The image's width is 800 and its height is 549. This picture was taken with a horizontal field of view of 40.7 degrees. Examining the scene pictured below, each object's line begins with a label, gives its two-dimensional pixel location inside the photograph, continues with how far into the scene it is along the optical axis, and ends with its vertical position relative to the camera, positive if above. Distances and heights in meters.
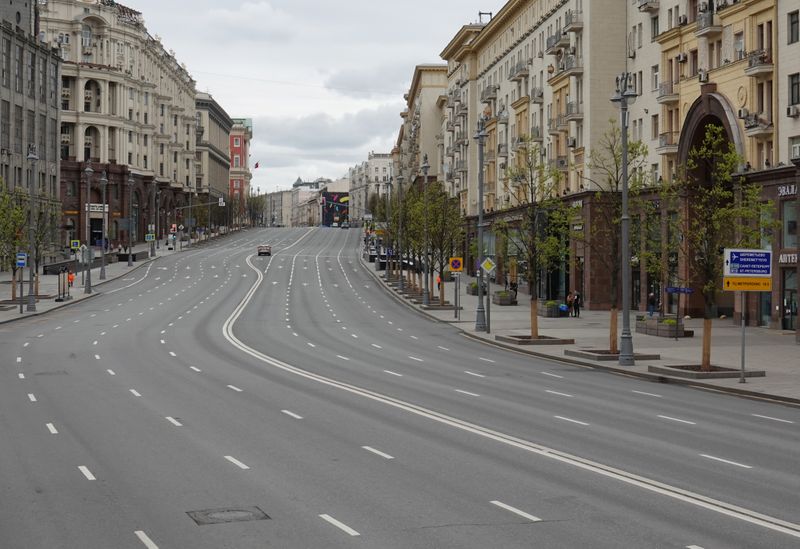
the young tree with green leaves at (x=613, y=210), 36.63 +2.21
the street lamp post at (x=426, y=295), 66.25 -2.49
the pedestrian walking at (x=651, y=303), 55.12 -2.45
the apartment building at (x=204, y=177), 191.25 +13.87
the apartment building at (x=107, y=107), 128.62 +18.24
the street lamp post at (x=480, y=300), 49.06 -2.13
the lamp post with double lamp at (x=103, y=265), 86.19 -0.99
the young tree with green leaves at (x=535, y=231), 44.59 +1.03
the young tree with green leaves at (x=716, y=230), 31.00 +0.81
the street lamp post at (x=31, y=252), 57.57 +0.02
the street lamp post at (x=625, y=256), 33.59 -0.01
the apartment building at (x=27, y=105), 90.75 +13.12
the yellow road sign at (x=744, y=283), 29.02 -0.72
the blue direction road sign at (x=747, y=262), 29.06 -0.15
